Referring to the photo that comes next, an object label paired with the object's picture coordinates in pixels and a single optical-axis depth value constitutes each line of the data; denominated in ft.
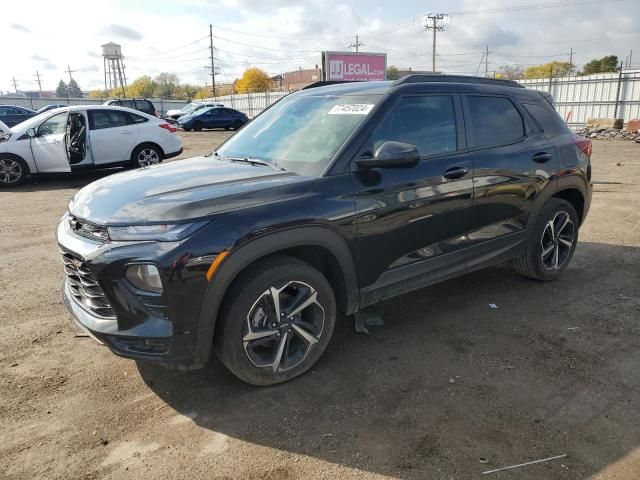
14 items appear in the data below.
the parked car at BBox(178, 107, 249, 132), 96.58
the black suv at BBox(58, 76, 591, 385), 8.77
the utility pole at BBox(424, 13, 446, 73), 198.90
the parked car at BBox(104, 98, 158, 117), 80.94
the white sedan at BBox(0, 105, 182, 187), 34.94
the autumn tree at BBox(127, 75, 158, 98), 372.17
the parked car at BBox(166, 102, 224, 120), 104.33
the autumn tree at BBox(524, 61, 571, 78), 279.28
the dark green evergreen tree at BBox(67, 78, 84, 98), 395.59
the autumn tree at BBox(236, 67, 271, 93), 322.96
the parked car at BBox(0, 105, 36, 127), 72.69
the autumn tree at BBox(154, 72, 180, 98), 368.07
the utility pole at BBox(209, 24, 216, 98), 247.60
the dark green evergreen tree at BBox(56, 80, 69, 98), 459.11
